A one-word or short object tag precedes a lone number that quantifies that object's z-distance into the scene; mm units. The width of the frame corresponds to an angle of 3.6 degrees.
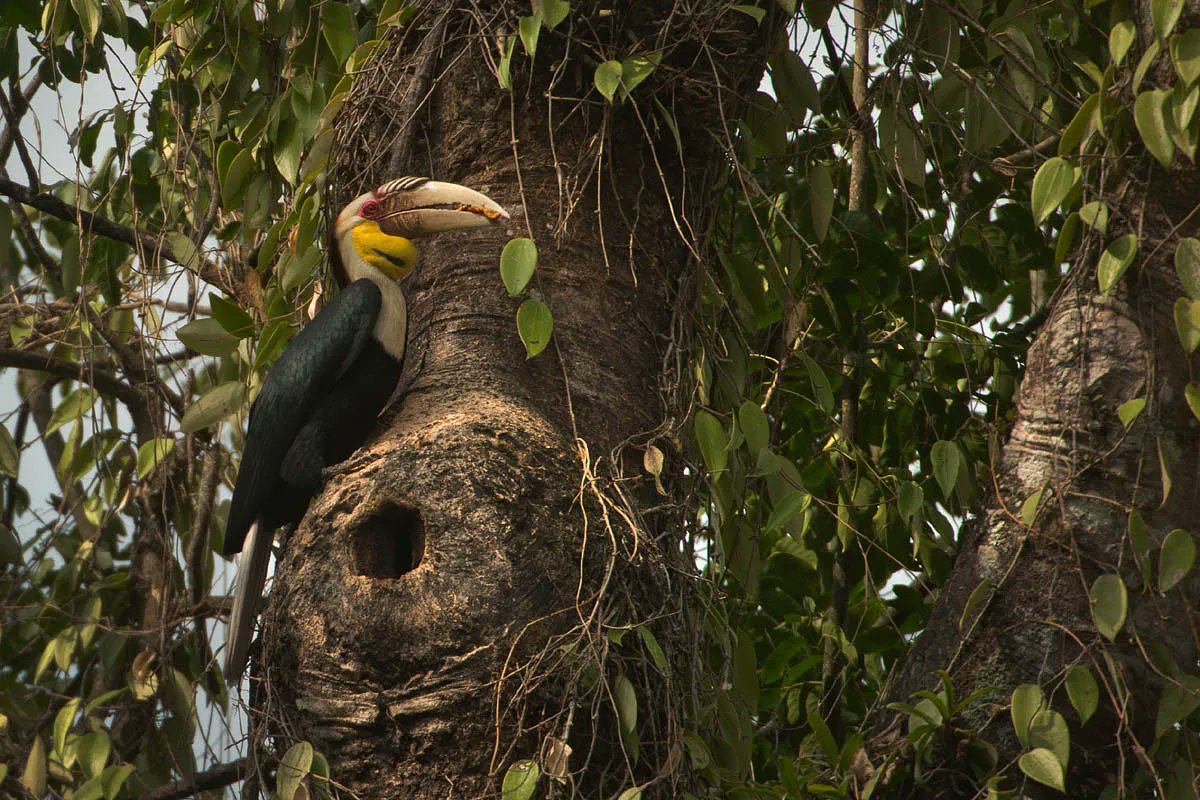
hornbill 27240
